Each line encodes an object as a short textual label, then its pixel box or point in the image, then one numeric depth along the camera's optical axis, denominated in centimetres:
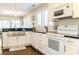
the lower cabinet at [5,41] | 223
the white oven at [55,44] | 129
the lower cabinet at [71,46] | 107
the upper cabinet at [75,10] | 136
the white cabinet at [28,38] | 253
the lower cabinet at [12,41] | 229
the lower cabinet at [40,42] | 172
